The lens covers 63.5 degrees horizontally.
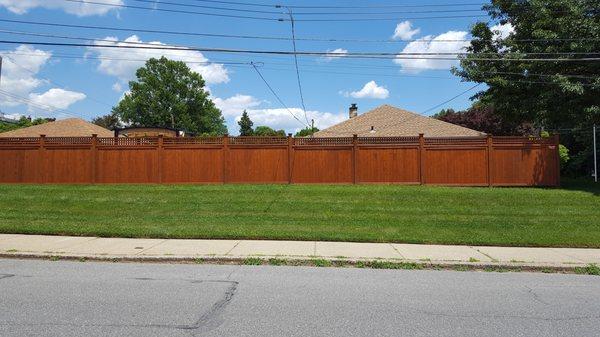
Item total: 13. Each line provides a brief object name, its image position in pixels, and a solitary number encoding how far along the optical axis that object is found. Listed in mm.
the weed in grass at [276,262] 8870
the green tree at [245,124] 91438
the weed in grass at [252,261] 8852
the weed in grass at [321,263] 8820
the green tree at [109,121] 85562
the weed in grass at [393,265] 8703
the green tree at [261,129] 96912
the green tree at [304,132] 77812
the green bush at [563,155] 30159
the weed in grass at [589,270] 8483
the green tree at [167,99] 71125
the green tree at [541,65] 18125
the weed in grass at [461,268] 8712
